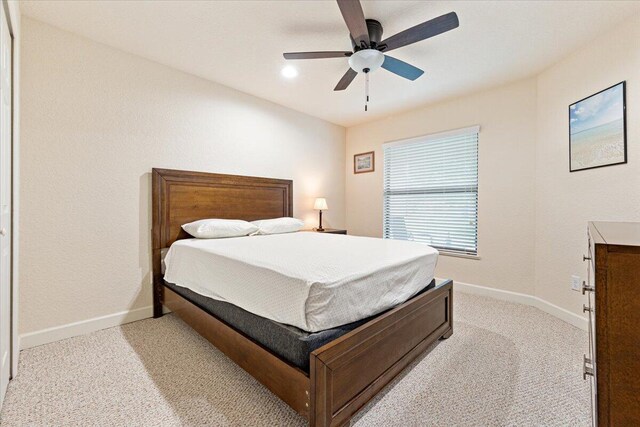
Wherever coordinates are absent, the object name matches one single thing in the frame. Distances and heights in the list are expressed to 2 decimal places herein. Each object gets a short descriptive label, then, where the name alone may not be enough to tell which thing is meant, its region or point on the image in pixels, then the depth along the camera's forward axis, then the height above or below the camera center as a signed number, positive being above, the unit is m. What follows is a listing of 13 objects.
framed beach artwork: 2.15 +0.68
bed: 1.24 -0.72
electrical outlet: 2.54 -0.66
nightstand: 4.09 -0.29
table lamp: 4.18 +0.10
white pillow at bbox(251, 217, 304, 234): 3.18 -0.17
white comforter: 1.32 -0.37
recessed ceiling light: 2.83 +1.46
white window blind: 3.53 +0.30
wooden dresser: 0.68 -0.30
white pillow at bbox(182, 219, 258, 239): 2.70 -0.17
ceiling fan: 1.67 +1.18
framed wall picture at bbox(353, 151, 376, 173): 4.52 +0.82
